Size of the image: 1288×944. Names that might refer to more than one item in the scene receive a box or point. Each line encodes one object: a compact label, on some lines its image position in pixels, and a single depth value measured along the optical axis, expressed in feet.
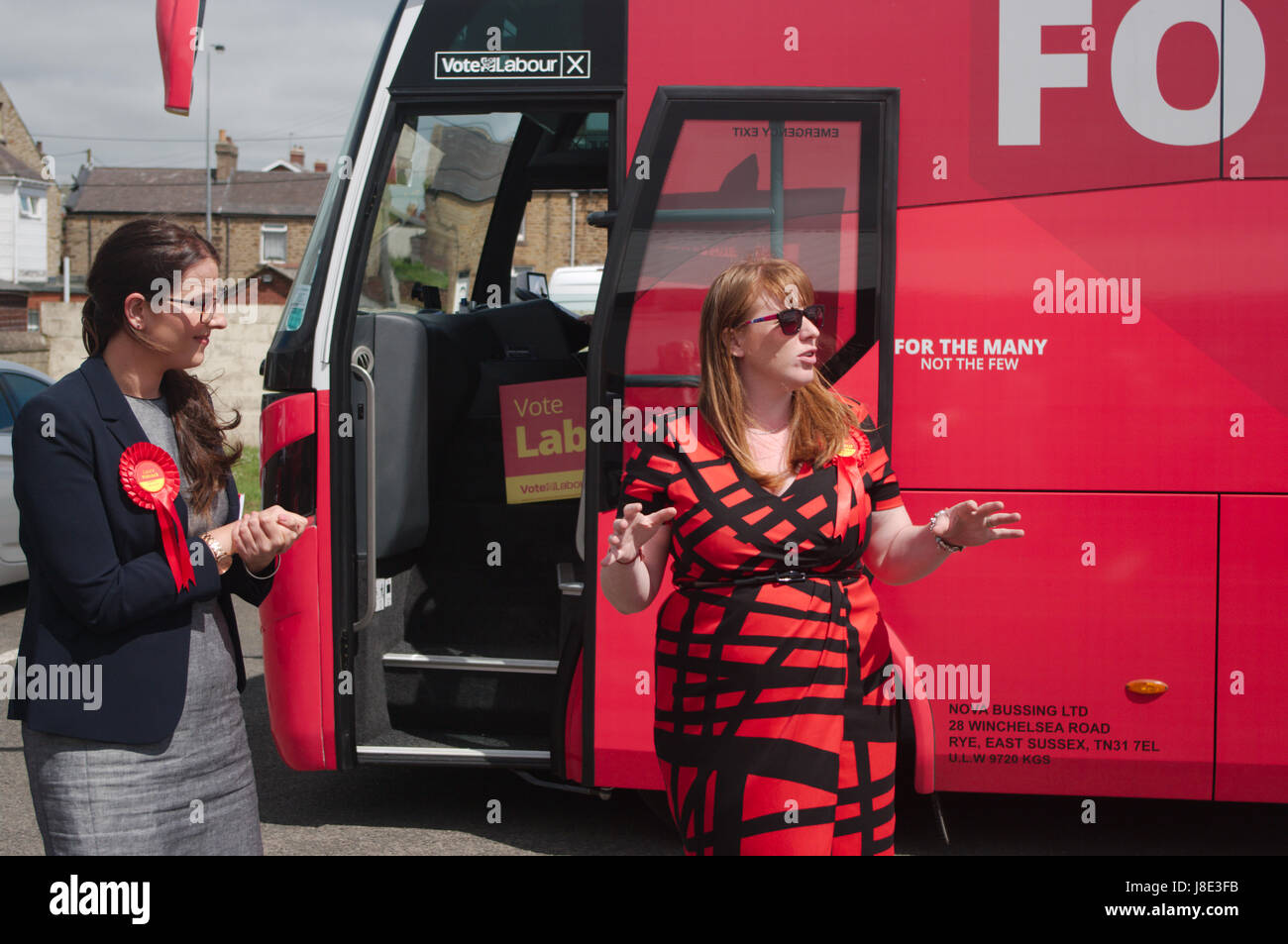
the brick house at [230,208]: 171.73
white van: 50.75
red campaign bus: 11.36
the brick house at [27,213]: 158.81
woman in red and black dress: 7.43
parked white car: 25.96
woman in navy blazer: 6.78
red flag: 11.06
